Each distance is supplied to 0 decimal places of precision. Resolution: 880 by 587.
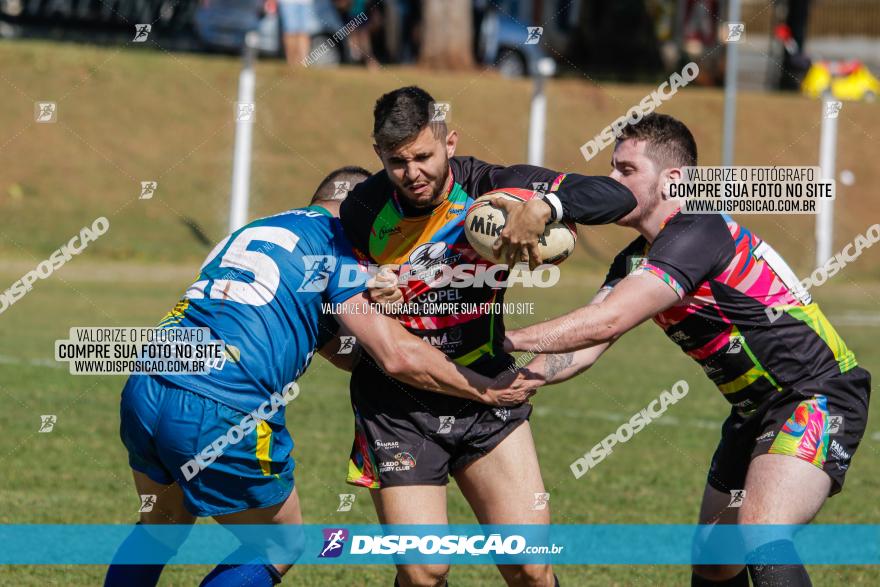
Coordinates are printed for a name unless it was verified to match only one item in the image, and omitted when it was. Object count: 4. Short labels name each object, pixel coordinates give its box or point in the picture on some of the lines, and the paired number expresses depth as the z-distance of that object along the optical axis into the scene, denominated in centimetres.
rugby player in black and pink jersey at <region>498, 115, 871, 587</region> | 961
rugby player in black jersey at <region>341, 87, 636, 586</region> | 1030
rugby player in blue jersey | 934
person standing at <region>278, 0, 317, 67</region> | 4525
